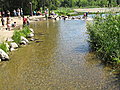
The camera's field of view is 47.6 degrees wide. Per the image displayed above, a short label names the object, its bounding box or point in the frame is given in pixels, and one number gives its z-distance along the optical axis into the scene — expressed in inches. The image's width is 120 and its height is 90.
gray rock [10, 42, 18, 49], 426.3
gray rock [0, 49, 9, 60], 345.3
